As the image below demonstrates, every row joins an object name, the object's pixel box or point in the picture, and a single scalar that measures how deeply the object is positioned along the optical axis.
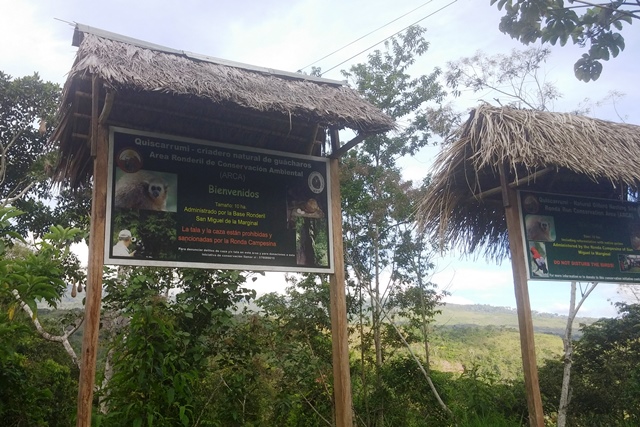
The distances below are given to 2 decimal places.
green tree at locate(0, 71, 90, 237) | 9.36
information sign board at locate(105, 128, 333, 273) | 4.00
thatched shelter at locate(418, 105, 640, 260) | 4.80
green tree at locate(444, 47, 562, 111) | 8.81
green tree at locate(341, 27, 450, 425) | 7.32
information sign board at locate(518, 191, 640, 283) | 5.19
